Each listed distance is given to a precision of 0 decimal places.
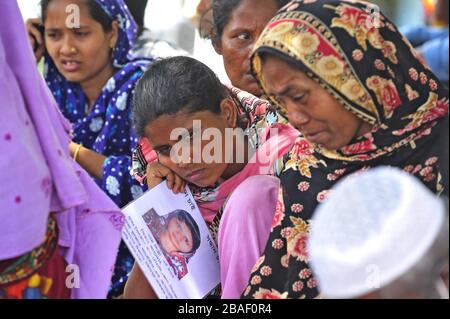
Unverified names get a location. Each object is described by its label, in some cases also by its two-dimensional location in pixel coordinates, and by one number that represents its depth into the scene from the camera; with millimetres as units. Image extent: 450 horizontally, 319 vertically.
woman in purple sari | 2422
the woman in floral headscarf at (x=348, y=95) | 2602
